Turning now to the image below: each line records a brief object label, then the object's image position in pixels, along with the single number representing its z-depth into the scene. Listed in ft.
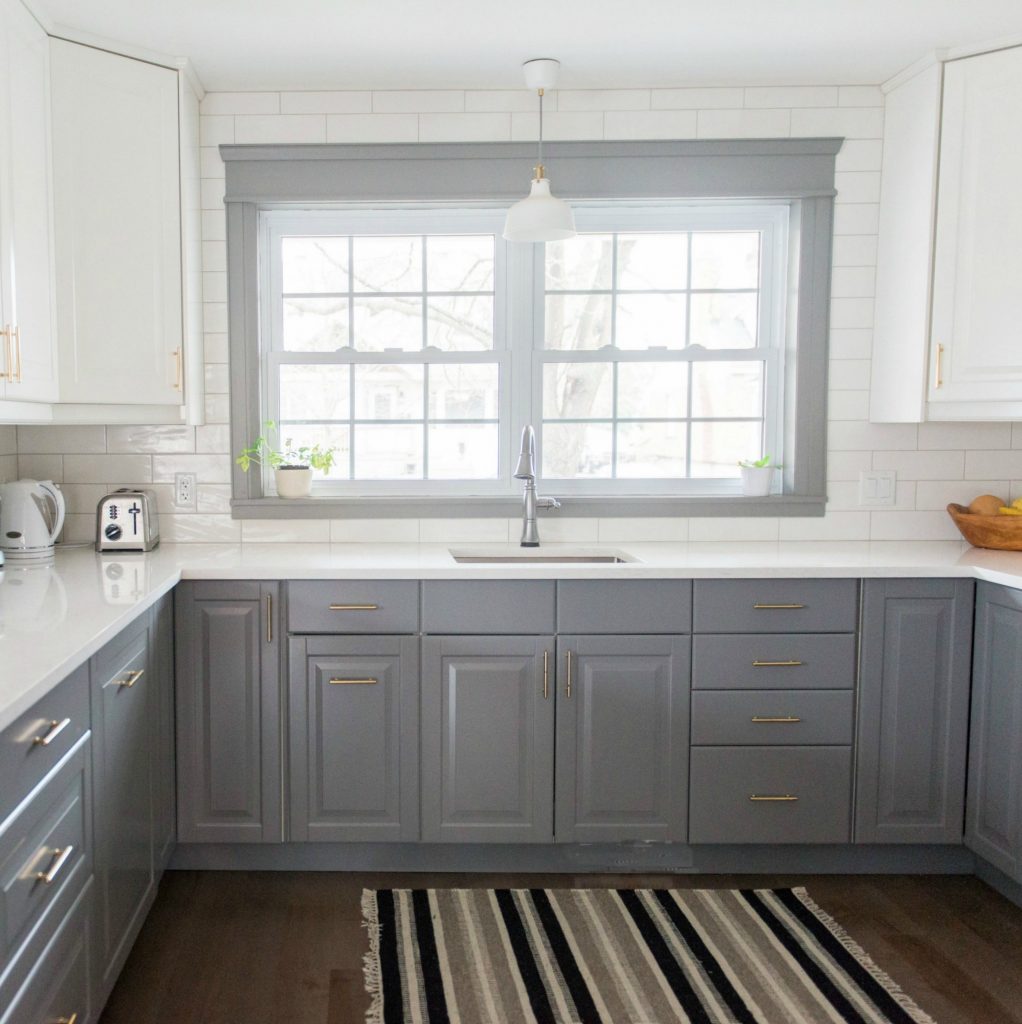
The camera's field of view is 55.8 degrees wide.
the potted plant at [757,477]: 10.68
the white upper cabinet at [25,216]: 7.71
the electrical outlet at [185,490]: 10.41
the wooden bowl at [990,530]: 9.74
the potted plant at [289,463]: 10.48
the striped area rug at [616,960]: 7.00
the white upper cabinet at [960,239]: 9.07
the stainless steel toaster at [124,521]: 9.61
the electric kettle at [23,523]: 8.91
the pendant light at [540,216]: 9.00
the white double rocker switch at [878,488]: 10.66
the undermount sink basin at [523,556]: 10.15
